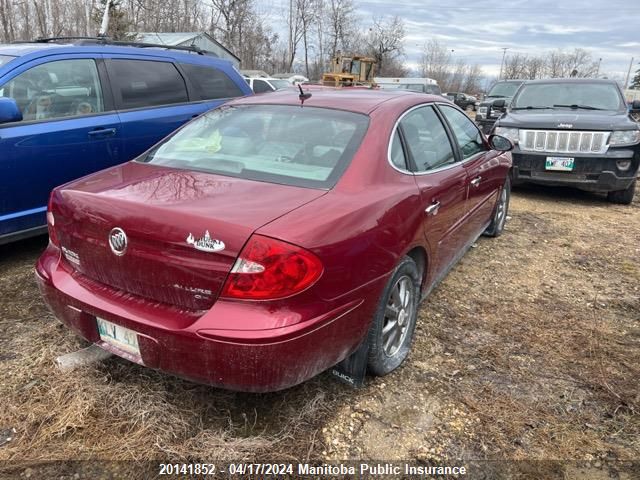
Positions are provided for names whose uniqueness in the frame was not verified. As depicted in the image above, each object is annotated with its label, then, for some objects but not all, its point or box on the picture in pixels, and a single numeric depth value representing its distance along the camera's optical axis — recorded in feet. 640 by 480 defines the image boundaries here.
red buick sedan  6.44
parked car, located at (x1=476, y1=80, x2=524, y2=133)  51.69
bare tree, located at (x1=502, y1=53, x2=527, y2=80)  249.55
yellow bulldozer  99.81
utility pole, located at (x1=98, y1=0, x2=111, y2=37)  31.02
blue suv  12.26
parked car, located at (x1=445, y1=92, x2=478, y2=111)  127.75
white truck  84.46
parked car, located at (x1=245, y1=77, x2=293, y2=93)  52.80
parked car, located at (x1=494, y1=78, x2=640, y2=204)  21.74
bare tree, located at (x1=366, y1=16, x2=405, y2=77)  215.31
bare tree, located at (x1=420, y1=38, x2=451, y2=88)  266.57
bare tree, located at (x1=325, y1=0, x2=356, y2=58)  201.16
